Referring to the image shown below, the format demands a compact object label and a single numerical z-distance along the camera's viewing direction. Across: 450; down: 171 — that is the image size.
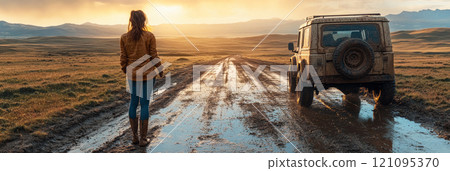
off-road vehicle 7.20
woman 4.86
